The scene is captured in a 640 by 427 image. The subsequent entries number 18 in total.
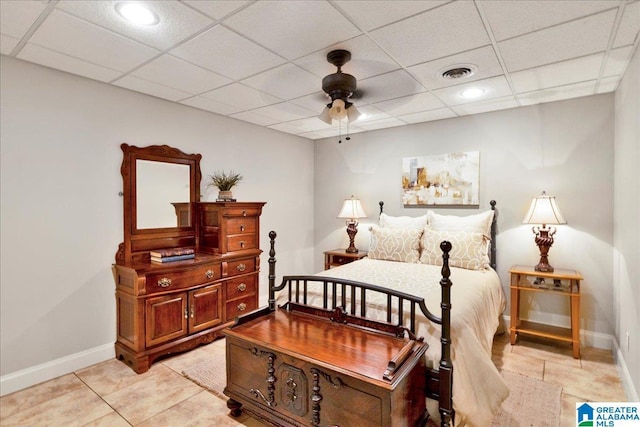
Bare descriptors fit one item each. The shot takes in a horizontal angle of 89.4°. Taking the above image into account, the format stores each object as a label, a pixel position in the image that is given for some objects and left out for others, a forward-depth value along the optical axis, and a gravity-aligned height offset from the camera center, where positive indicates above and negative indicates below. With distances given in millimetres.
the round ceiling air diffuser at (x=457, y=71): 2603 +1155
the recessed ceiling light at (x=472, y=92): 3107 +1166
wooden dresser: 2900 -543
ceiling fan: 2359 +952
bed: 1882 -663
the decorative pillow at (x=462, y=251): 3314 -427
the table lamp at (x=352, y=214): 4688 -55
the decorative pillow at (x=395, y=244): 3703 -402
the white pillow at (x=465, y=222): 3590 -145
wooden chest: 1613 -913
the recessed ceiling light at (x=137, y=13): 1812 +1151
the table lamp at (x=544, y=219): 3240 -92
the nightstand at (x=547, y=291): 3061 -811
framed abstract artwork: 3967 +393
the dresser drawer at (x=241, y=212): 3531 -16
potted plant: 3715 +337
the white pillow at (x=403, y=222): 4065 -150
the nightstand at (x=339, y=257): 4570 -681
